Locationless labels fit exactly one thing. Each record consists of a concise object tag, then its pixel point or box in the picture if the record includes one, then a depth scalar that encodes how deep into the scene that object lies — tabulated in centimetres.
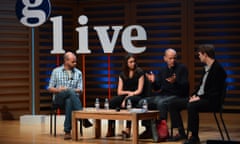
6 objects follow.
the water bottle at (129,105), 886
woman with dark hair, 947
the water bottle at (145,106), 873
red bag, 897
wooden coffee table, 841
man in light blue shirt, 955
